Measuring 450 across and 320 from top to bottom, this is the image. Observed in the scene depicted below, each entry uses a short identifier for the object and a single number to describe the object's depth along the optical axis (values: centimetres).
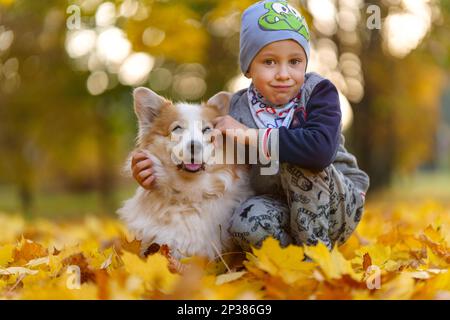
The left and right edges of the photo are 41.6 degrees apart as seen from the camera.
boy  209
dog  216
